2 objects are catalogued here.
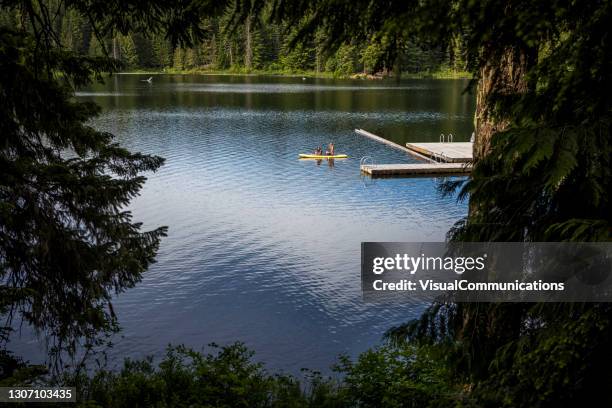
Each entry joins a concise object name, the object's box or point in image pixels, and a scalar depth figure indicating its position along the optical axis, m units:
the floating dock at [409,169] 33.22
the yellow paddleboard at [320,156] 36.12
